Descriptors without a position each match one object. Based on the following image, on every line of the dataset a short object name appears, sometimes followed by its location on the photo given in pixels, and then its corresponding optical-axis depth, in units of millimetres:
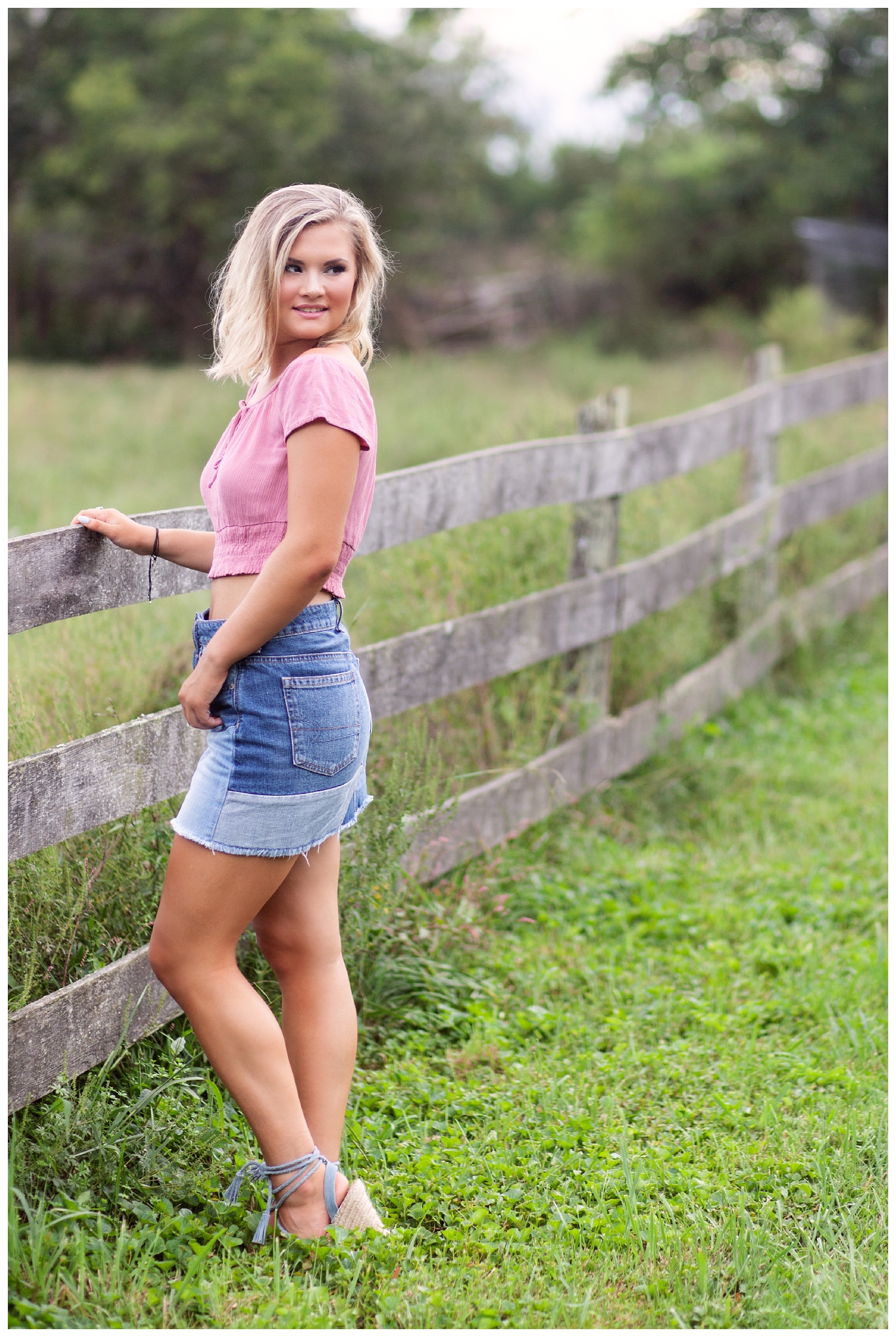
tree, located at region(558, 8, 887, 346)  43312
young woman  3943
